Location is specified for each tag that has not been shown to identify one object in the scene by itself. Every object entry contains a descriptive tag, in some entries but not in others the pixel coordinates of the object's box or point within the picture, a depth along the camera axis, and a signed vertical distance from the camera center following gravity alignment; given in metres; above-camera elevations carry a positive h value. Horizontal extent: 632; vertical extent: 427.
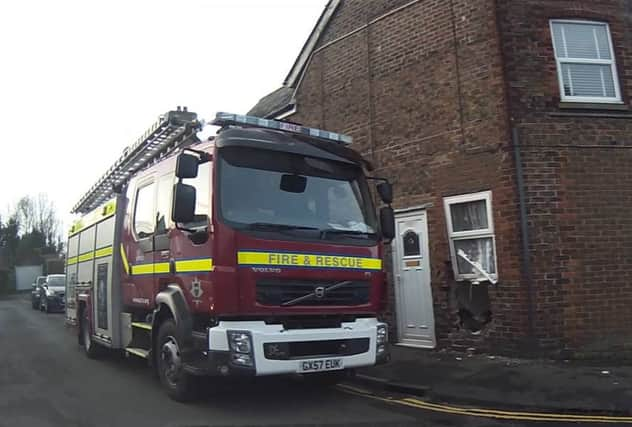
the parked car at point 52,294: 24.91 +0.79
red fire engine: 5.63 +0.52
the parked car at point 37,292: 28.43 +1.03
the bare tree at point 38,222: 75.88 +12.33
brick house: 8.48 +2.05
